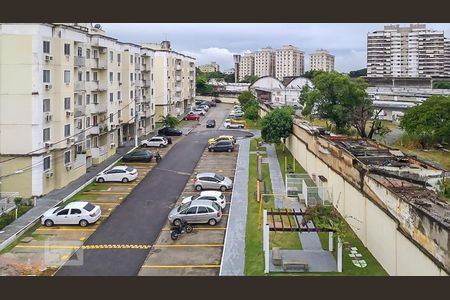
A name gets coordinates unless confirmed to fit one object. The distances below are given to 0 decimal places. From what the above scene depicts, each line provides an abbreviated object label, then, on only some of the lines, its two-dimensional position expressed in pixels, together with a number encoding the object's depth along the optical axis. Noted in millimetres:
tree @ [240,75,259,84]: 131350
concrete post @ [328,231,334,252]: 17730
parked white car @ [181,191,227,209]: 23359
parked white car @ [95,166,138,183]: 29219
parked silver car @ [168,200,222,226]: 21234
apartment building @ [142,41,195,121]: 58250
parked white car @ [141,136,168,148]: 40906
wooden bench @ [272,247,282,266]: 16578
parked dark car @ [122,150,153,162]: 34816
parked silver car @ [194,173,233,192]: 27312
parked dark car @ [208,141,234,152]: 39469
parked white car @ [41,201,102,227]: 21641
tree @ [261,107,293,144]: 37500
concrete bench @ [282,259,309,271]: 16141
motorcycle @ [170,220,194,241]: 19770
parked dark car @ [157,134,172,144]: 42694
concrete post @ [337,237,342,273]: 15672
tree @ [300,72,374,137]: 39500
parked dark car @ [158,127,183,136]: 47950
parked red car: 63312
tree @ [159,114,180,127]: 50781
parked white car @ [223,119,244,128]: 54844
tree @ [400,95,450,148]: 37219
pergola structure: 15906
